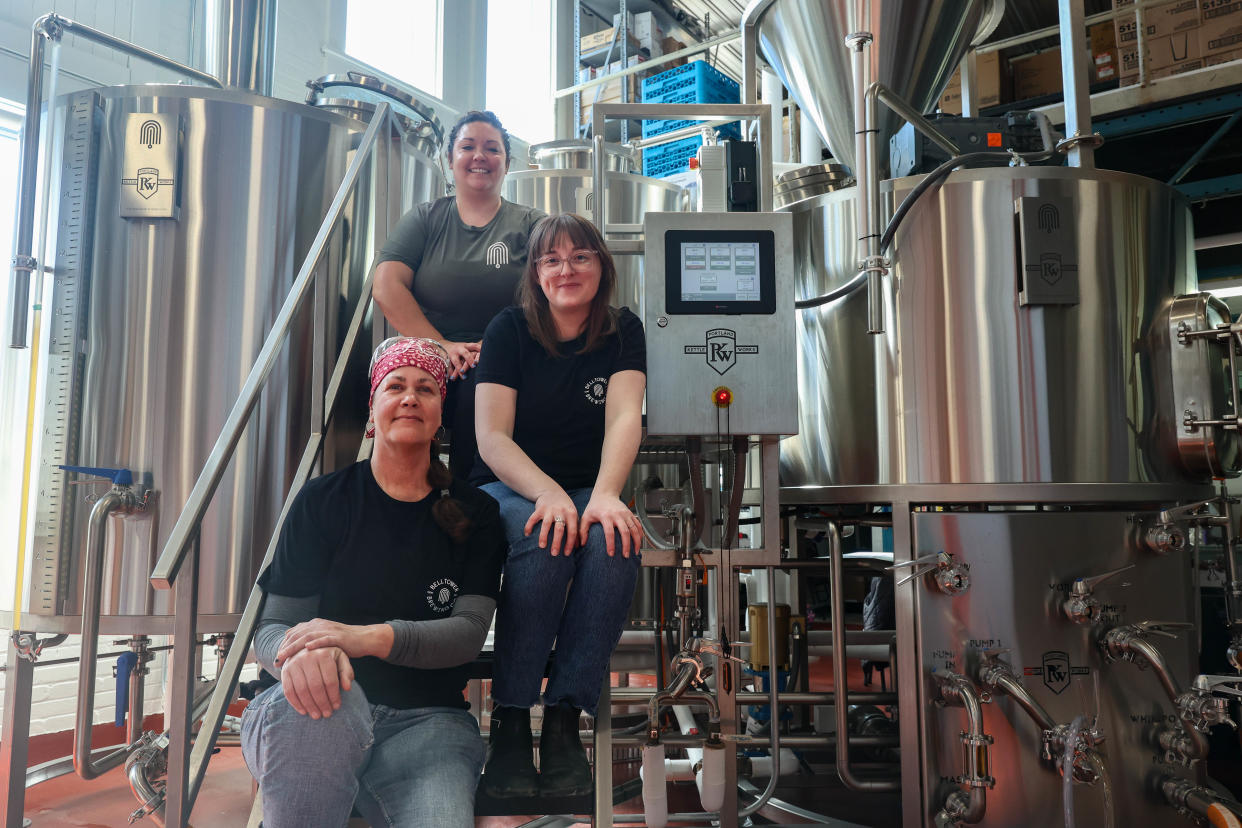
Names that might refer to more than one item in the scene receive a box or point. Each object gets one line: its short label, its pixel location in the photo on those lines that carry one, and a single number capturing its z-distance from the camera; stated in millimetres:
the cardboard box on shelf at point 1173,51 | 4391
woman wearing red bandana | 1459
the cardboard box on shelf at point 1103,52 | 5109
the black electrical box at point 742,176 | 2545
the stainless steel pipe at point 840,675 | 2609
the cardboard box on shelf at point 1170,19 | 4441
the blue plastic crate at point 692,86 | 6676
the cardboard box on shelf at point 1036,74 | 5547
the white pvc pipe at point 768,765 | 3244
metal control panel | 2271
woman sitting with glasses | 1757
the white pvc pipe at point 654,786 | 2086
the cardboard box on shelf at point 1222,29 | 4297
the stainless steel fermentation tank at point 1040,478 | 2469
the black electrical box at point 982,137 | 2875
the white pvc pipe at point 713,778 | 2188
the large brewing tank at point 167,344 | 2688
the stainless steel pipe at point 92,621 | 2436
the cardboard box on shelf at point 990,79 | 5594
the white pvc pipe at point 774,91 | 5926
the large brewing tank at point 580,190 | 4363
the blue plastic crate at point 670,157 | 6621
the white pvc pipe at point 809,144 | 5016
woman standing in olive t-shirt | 2529
